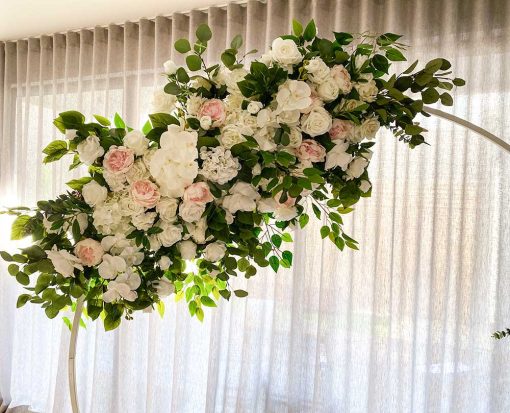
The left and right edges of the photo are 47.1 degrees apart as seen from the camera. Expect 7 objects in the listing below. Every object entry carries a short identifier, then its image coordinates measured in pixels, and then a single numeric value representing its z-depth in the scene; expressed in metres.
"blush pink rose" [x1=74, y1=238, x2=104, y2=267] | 1.02
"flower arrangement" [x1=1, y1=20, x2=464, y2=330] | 1.01
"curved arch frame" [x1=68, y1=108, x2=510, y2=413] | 1.12
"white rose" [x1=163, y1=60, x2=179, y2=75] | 1.11
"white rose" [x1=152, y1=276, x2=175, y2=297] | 1.09
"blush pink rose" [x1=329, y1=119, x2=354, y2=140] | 1.06
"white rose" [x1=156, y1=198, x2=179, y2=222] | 1.01
